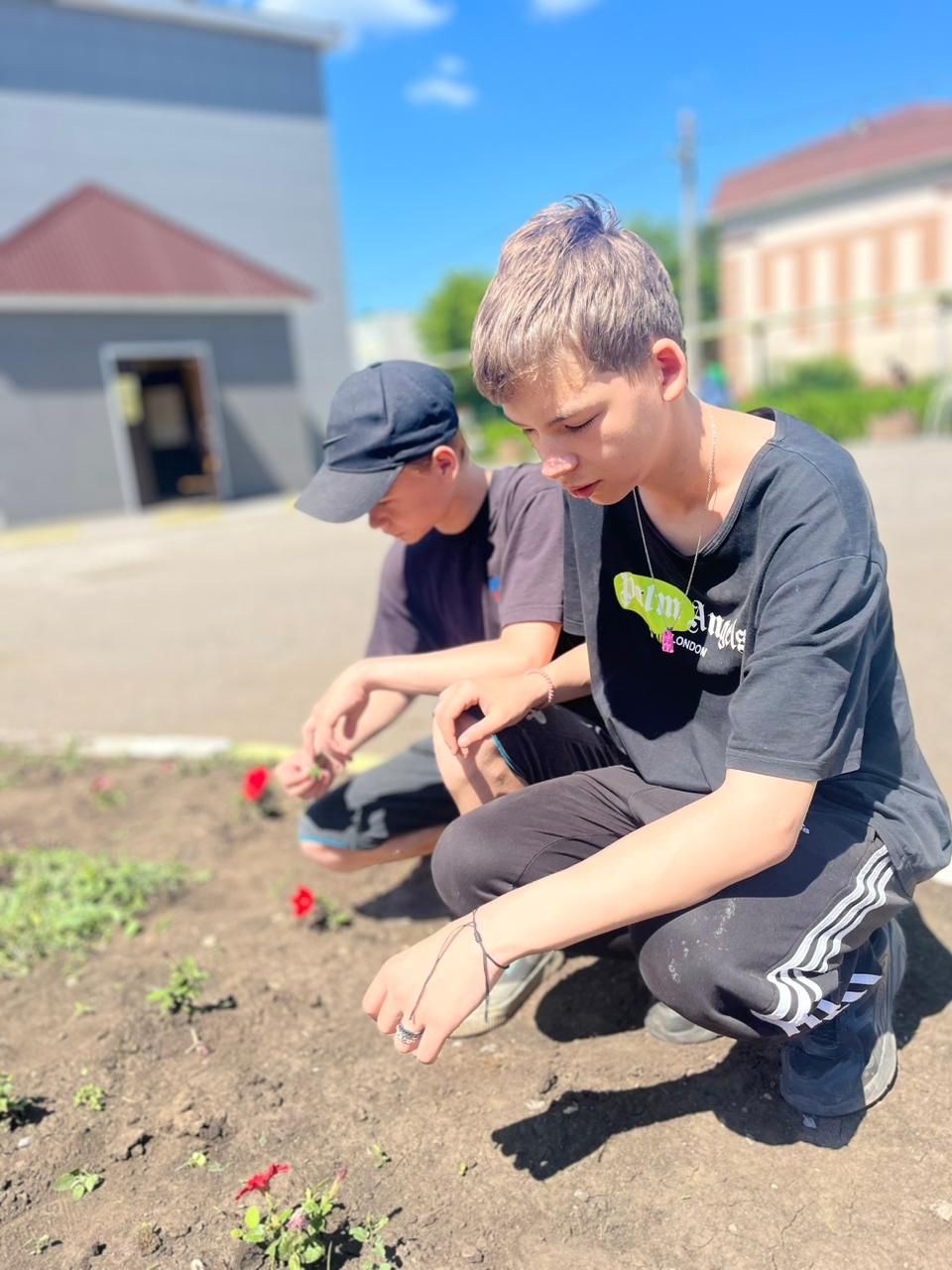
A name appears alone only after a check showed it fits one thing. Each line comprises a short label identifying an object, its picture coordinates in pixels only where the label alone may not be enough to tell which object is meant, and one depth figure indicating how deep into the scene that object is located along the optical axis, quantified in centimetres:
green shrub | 1834
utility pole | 2406
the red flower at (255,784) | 287
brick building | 3073
